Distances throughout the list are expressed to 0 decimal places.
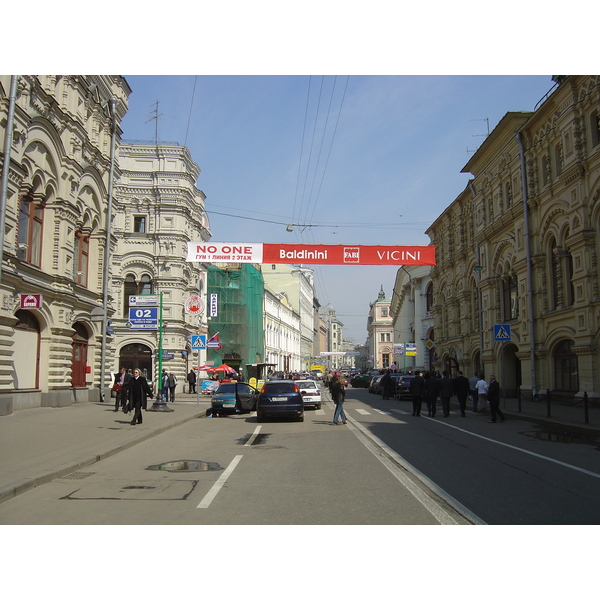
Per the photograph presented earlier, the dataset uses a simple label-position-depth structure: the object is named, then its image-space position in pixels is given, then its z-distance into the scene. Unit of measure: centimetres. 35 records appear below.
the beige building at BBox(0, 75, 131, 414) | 1878
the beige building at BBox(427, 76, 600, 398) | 2311
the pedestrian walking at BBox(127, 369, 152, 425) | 1852
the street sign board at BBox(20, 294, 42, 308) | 1894
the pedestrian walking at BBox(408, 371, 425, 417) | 2305
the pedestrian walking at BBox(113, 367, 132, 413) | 2198
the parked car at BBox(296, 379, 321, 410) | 2844
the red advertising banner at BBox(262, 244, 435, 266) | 2134
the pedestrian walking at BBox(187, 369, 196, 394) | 3839
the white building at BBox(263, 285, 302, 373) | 7800
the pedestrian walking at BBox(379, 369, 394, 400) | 3762
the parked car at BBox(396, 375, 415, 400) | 3575
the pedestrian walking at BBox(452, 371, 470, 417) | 2319
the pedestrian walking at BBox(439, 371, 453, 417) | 2252
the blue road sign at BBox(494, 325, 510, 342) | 2386
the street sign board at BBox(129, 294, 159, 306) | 2625
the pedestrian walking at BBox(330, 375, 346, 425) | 1975
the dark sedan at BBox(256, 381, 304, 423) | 2139
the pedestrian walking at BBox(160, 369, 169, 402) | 2675
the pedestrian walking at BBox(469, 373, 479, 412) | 2491
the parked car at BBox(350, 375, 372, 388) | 6388
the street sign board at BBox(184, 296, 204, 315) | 2923
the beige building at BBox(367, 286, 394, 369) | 13488
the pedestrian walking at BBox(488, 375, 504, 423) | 2016
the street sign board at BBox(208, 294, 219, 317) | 4994
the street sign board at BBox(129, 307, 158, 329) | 2388
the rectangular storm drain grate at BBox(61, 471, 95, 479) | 1025
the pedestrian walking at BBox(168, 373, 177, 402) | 3030
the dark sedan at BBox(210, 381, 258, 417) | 2517
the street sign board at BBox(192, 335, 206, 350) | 2833
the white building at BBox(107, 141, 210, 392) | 4062
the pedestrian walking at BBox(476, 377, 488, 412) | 2334
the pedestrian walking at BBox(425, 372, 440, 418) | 2266
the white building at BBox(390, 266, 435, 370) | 6569
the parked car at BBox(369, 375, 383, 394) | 4760
